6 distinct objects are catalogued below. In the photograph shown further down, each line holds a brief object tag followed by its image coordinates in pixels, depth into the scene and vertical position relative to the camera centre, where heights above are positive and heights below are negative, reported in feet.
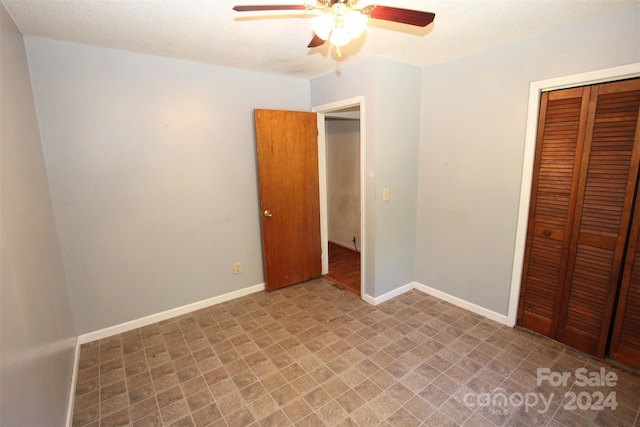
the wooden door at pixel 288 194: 9.82 -1.02
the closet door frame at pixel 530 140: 5.98 +0.52
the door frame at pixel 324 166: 8.95 -0.05
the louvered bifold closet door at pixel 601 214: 5.98 -1.18
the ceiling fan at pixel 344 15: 3.95 +2.09
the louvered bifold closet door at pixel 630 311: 6.08 -3.27
